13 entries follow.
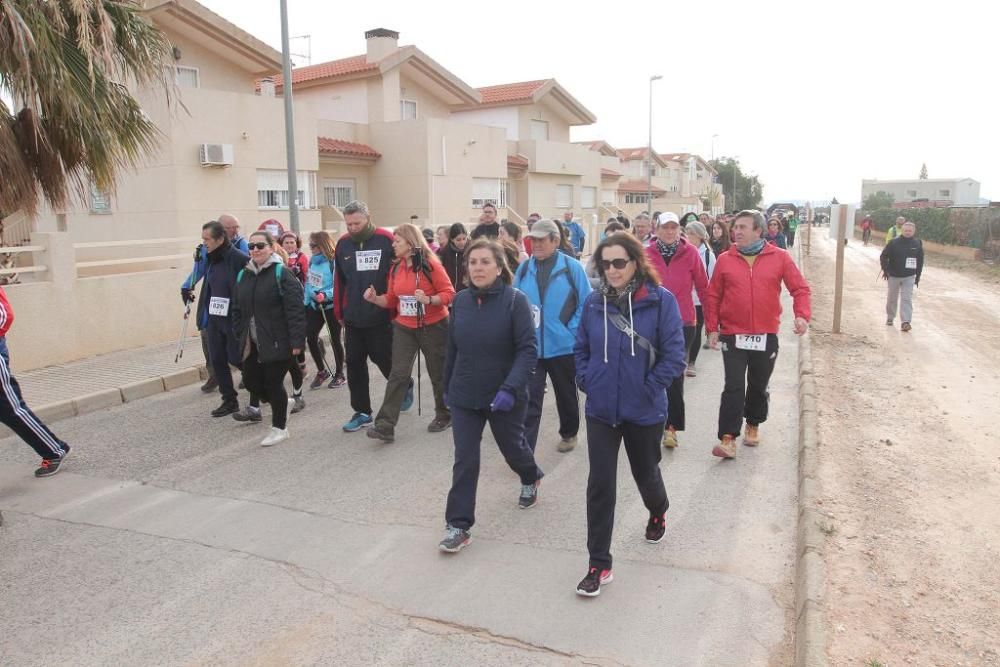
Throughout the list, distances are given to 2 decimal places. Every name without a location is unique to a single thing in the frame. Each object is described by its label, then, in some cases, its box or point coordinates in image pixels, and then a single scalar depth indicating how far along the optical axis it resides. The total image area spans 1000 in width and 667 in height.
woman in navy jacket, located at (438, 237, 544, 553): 4.47
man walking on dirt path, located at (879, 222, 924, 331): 13.06
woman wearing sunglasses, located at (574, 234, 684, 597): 3.93
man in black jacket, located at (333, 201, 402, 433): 6.87
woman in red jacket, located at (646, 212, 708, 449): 6.80
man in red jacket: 5.90
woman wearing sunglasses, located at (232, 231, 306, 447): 6.56
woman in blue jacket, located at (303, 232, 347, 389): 8.62
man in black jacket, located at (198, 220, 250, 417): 7.12
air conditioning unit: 16.58
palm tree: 6.65
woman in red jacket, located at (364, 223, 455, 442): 6.51
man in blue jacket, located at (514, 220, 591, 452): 5.77
